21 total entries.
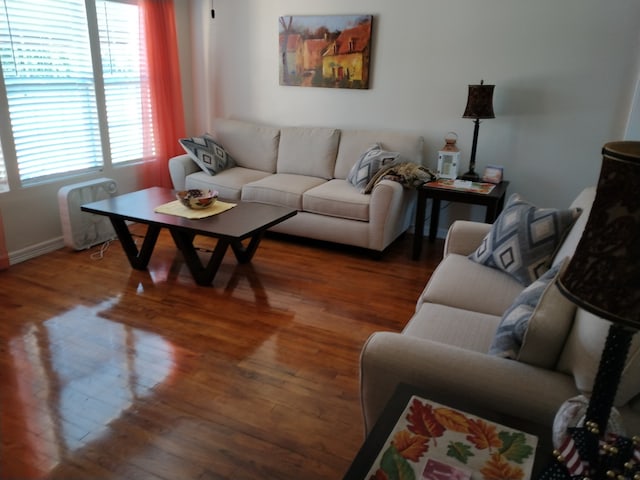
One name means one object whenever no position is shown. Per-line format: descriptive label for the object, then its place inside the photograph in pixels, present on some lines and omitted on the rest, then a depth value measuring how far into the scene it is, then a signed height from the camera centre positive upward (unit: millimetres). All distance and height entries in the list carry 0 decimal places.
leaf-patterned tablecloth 1088 -811
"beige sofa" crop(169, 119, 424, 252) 3713 -772
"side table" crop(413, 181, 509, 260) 3461 -751
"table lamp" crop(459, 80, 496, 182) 3562 -71
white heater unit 3725 -1019
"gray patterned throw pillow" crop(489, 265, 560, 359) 1518 -709
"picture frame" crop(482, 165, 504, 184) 3754 -607
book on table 3549 -673
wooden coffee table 2994 -841
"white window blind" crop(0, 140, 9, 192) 3408 -677
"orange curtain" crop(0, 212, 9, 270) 3377 -1179
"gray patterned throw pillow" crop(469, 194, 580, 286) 2381 -701
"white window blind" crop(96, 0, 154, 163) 4043 +14
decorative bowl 3287 -747
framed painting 4148 +315
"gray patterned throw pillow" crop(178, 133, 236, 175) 4332 -601
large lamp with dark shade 797 -289
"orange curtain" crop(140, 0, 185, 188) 4367 -42
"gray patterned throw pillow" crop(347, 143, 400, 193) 3844 -580
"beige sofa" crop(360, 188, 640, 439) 1310 -789
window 3408 -35
